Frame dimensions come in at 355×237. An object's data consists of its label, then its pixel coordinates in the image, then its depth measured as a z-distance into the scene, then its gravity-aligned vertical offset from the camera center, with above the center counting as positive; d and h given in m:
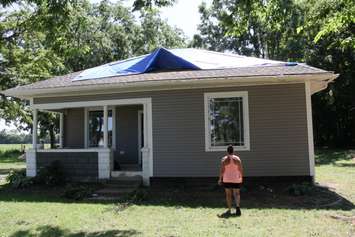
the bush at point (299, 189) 11.60 -1.37
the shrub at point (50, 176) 13.90 -1.08
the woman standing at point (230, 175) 9.51 -0.77
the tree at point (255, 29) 8.61 +6.94
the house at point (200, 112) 12.83 +0.86
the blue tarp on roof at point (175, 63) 14.50 +2.71
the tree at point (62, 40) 9.49 +5.50
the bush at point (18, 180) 13.88 -1.19
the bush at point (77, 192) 11.79 -1.38
